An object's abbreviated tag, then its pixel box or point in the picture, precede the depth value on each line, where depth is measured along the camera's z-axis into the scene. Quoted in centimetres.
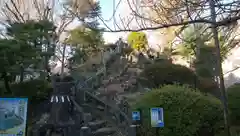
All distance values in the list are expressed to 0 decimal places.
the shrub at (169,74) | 836
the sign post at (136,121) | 445
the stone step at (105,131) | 556
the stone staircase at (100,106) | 576
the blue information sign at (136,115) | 443
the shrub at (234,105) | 621
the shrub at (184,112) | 477
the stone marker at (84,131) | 465
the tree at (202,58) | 1147
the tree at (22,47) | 771
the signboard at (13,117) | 326
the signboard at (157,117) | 394
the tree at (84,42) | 1549
